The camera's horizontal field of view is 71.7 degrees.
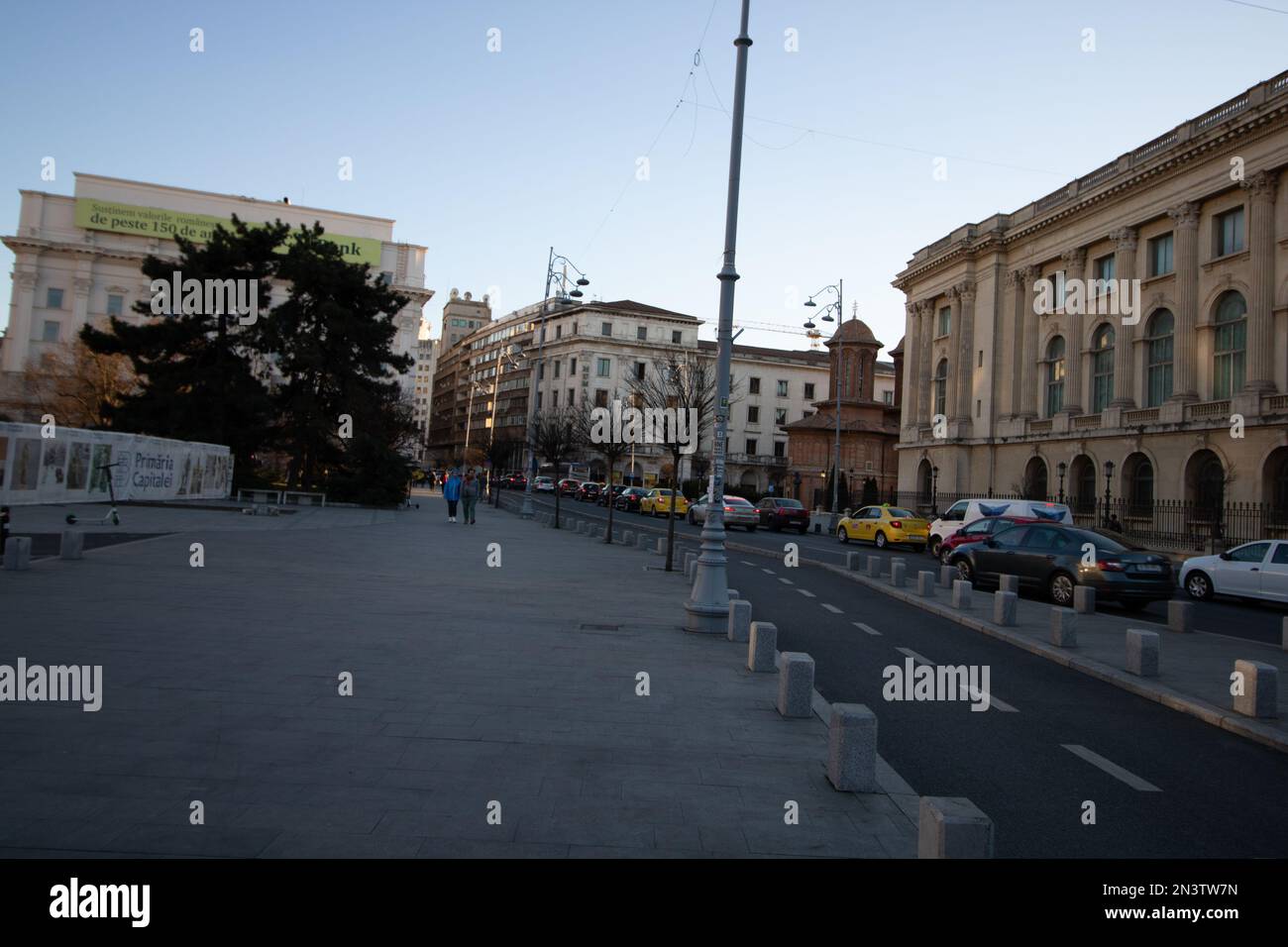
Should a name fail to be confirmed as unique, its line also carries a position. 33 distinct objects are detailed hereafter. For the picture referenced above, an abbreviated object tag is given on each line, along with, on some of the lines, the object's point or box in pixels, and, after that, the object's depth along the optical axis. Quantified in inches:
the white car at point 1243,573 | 751.1
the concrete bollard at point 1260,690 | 301.4
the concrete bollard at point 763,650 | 346.3
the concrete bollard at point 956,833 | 148.3
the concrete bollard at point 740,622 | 414.6
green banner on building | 3425.2
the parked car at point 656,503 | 2031.3
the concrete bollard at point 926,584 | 658.8
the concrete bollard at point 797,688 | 275.3
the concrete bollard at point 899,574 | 731.4
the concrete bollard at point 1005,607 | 520.1
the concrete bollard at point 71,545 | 574.9
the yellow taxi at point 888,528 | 1352.1
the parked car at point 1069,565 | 626.2
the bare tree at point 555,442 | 1718.8
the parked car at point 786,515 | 1733.5
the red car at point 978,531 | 898.7
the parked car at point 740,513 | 1615.4
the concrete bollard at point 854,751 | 206.8
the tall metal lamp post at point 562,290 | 1373.0
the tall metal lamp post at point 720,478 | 442.0
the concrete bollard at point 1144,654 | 371.9
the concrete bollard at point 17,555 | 508.4
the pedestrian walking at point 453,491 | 1294.3
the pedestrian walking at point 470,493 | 1261.1
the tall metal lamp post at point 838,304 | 1728.6
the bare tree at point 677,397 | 869.3
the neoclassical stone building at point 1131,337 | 1337.4
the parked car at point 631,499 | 2214.9
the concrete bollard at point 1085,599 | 585.0
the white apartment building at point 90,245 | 3331.7
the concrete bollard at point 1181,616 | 534.6
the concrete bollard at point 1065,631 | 442.6
